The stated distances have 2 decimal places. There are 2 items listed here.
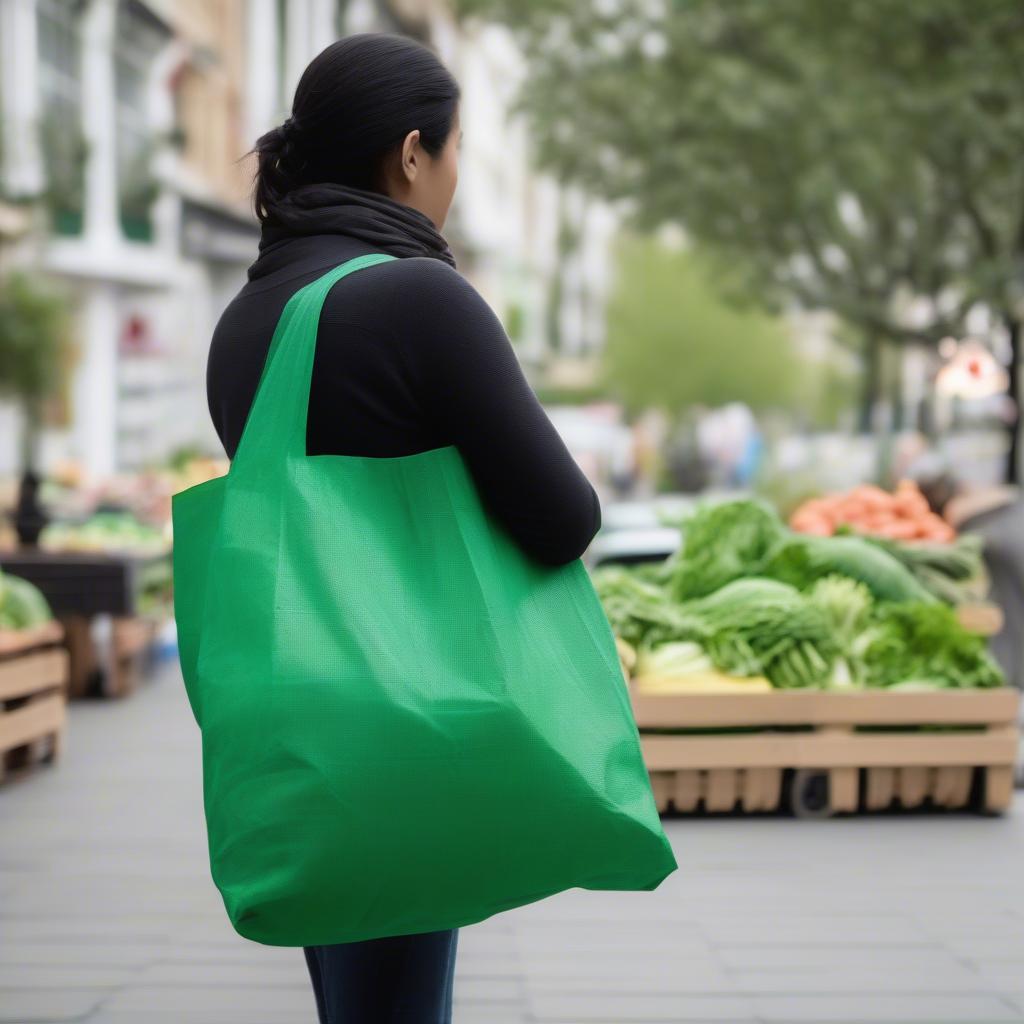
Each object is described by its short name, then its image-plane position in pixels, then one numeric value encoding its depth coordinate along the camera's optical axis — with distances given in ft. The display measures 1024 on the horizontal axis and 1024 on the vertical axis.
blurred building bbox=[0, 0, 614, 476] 70.88
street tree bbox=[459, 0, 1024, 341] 57.11
